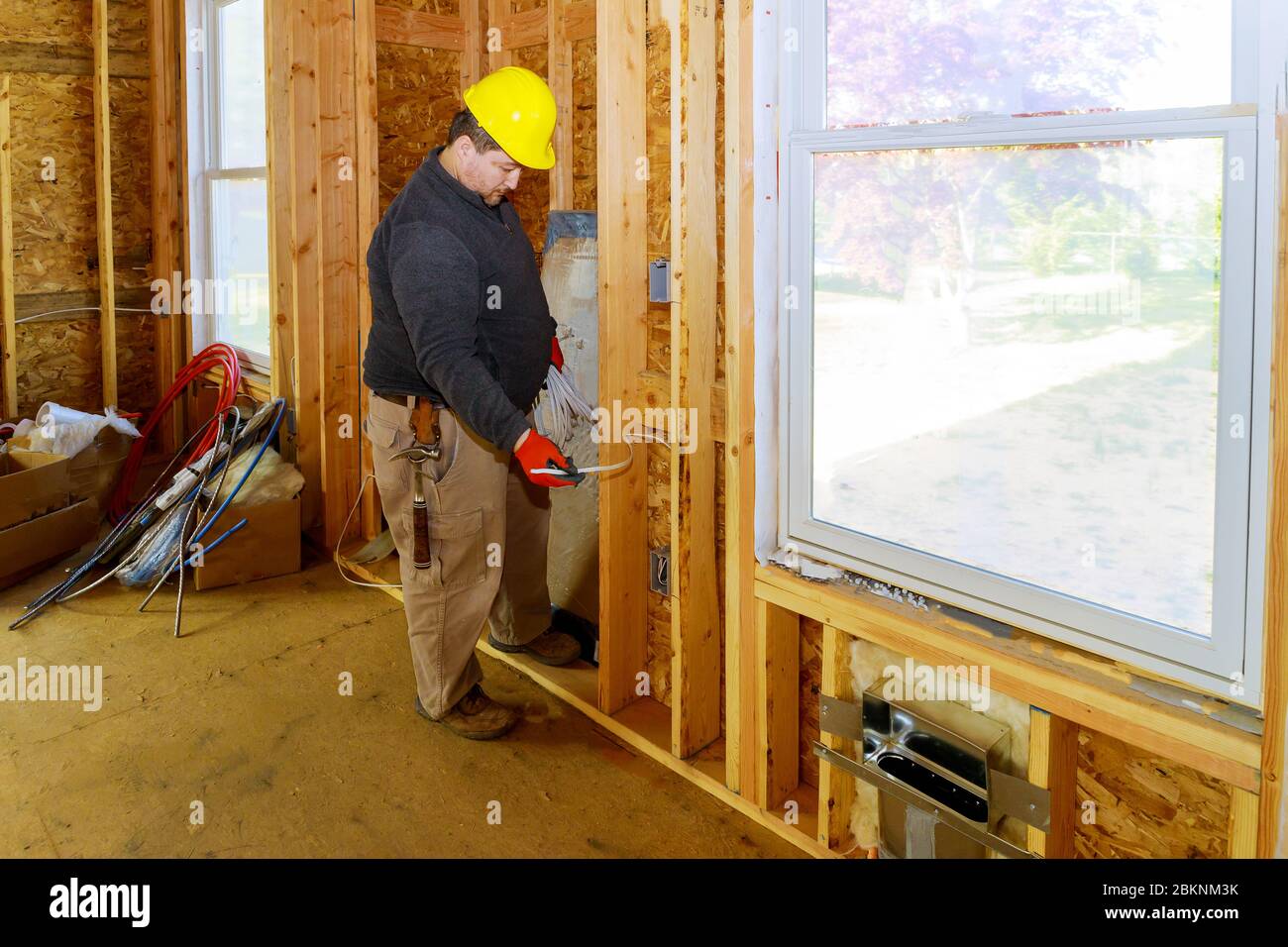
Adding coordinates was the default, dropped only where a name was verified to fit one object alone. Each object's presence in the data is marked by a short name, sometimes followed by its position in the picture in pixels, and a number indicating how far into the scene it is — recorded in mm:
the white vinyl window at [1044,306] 1434
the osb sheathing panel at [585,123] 3402
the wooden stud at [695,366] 2299
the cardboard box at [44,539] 3756
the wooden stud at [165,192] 5102
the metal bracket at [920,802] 1795
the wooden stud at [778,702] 2262
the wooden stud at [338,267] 3885
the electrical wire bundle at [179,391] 4379
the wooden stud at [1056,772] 1731
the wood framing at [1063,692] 1476
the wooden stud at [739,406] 2084
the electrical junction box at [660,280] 2455
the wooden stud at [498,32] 3793
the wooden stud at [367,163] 3760
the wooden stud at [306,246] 3877
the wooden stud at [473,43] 3924
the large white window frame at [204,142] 4934
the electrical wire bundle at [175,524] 3625
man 2326
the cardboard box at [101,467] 4254
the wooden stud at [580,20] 3336
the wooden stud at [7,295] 4988
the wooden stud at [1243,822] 1463
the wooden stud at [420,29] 3791
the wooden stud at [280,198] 3982
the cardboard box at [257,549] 3748
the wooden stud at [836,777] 2100
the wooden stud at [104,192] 5117
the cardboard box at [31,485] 3713
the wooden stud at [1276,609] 1372
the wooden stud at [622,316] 2473
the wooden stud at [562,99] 3422
